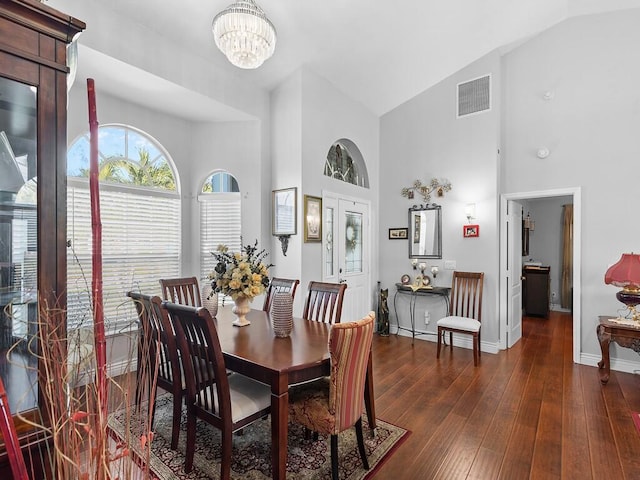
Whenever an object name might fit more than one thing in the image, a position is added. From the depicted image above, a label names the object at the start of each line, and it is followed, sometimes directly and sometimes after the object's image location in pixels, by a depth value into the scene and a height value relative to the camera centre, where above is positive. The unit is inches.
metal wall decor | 193.6 +30.7
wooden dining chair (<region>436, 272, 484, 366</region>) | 166.9 -36.2
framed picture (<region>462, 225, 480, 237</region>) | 182.4 +5.6
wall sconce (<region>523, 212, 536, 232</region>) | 282.4 +15.2
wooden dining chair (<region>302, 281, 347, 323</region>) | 113.9 -20.9
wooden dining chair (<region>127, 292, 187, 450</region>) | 84.1 -31.7
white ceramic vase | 109.0 -22.4
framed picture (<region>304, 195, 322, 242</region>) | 162.4 +10.8
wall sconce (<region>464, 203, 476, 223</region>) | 183.0 +16.2
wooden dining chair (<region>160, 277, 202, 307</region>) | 125.4 -19.3
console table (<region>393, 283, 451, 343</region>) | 187.6 -31.4
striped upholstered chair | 72.8 -35.0
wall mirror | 196.4 +5.4
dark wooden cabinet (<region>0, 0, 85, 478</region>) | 40.7 +6.4
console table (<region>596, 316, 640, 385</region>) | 136.4 -39.1
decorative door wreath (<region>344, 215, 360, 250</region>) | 195.5 +5.3
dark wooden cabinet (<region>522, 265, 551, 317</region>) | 263.9 -38.4
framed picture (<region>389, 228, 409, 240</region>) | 208.4 +4.9
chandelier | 94.7 +59.2
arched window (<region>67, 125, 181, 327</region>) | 133.1 +12.1
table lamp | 137.0 -15.3
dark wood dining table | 72.4 -27.2
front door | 181.2 -5.1
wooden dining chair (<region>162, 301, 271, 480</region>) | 74.0 -36.2
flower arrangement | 105.4 -11.7
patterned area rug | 84.5 -57.8
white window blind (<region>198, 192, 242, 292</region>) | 173.0 +6.4
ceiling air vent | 180.1 +78.8
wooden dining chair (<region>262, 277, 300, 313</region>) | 128.6 -17.9
